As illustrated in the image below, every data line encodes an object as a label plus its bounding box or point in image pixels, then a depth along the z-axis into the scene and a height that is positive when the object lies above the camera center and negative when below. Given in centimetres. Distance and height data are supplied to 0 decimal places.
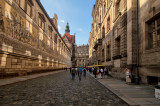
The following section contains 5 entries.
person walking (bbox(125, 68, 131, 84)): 919 -134
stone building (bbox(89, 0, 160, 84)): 787 +198
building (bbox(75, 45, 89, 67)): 10010 +517
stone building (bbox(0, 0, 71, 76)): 1082 +305
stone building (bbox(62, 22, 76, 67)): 7976 +1404
